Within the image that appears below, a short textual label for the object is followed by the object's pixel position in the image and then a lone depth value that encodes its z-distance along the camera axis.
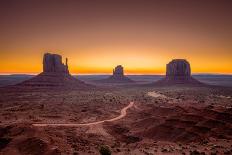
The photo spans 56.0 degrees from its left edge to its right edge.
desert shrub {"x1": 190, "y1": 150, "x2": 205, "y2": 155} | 29.27
